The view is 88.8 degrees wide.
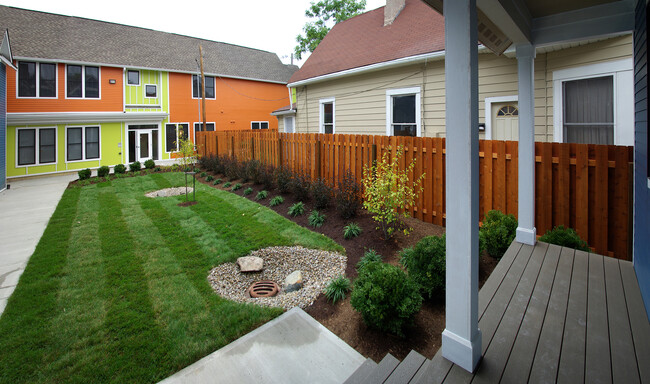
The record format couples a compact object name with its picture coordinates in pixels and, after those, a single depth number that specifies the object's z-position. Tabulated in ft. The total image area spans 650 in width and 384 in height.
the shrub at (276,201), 26.68
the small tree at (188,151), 38.55
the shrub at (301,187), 26.21
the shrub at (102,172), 47.47
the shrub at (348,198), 21.17
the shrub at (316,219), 21.25
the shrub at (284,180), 28.59
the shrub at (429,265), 11.69
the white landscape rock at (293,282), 14.25
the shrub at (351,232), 18.74
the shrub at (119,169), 50.39
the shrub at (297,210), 23.72
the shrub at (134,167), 53.10
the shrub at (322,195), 23.54
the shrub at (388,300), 9.91
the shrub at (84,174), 45.70
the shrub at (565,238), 13.71
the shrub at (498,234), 14.34
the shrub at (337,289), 12.75
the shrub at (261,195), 29.14
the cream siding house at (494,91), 18.94
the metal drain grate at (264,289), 13.83
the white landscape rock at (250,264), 15.75
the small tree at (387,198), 17.12
